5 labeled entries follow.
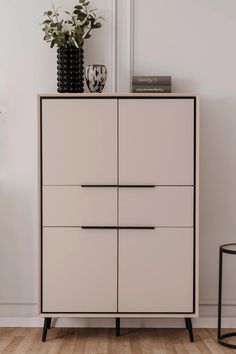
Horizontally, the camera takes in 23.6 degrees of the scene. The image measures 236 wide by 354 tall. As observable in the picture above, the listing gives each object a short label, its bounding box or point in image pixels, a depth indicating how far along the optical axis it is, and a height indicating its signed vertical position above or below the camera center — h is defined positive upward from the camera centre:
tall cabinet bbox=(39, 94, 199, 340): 3.23 -0.27
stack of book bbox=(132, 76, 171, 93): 3.36 +0.45
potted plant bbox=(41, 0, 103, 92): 3.38 +0.70
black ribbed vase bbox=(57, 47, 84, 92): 3.38 +0.53
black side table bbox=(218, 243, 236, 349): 3.20 -0.74
